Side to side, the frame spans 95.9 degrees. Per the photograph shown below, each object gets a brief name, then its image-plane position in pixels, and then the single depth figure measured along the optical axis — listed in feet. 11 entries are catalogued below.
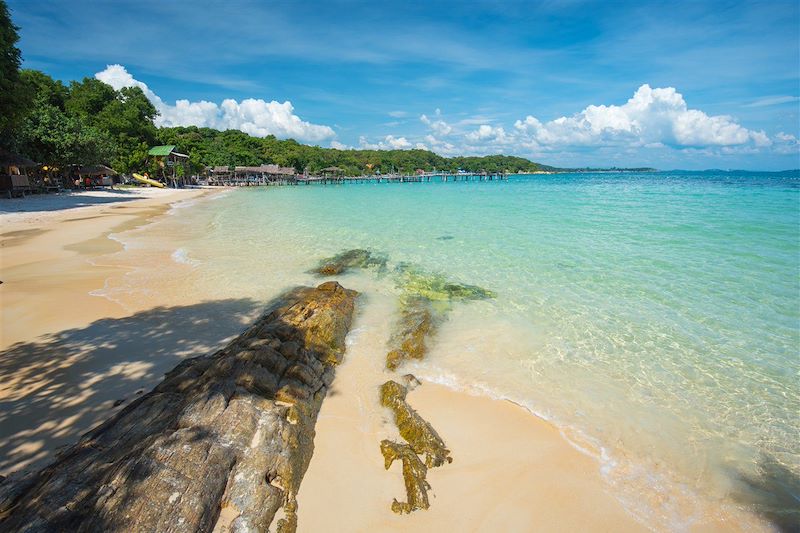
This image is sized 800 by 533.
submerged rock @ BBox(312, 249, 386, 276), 38.40
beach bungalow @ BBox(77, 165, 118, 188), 124.77
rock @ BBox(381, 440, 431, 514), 11.55
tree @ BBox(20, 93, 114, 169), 98.27
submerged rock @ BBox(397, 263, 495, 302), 31.07
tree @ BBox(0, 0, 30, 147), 65.51
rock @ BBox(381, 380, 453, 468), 13.50
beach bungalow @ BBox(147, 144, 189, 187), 181.27
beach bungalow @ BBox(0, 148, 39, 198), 86.58
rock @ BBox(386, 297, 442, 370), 20.98
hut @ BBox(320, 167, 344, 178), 315.78
